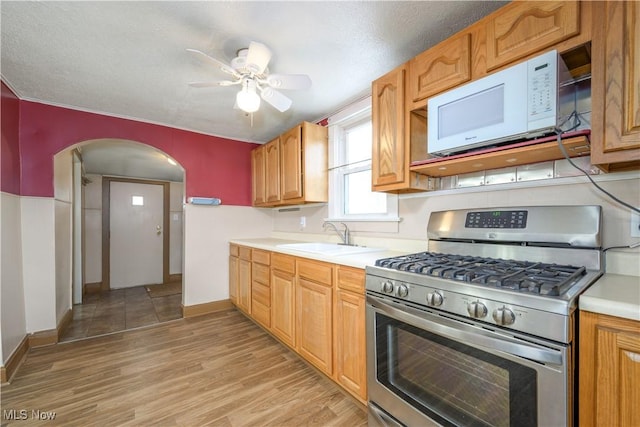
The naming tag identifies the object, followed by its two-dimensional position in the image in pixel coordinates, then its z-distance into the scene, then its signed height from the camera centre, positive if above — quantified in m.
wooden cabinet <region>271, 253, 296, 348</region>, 2.16 -0.74
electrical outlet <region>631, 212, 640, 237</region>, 1.11 -0.06
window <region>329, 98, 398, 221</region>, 2.44 +0.43
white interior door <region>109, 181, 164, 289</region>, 4.44 -0.36
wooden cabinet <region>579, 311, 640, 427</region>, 0.74 -0.47
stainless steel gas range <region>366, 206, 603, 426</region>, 0.84 -0.41
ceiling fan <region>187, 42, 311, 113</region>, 1.60 +0.86
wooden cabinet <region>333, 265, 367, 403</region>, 1.53 -0.73
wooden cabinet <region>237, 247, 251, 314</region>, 2.90 -0.76
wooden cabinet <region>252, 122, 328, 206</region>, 2.70 +0.51
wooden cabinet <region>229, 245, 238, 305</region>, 3.23 -0.76
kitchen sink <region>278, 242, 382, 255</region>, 2.07 -0.32
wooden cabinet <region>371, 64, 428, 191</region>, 1.67 +0.49
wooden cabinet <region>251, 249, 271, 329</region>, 2.53 -0.75
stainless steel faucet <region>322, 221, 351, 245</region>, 2.50 -0.21
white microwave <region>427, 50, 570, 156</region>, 1.08 +0.49
